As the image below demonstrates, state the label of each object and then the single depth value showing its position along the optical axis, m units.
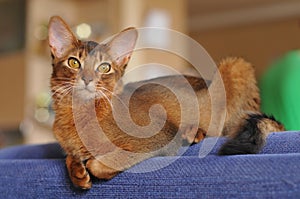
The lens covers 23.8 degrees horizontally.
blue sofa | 0.76
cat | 0.86
